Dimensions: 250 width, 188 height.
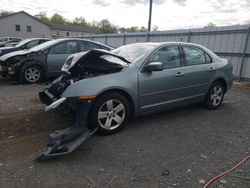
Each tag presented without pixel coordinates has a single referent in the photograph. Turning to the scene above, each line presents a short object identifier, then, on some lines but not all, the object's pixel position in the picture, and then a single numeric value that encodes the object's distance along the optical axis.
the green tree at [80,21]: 92.19
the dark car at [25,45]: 9.05
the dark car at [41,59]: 7.16
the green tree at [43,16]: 78.49
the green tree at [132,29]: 72.57
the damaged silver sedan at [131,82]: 3.51
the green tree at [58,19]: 83.42
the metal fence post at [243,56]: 8.50
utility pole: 17.20
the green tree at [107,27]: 79.47
